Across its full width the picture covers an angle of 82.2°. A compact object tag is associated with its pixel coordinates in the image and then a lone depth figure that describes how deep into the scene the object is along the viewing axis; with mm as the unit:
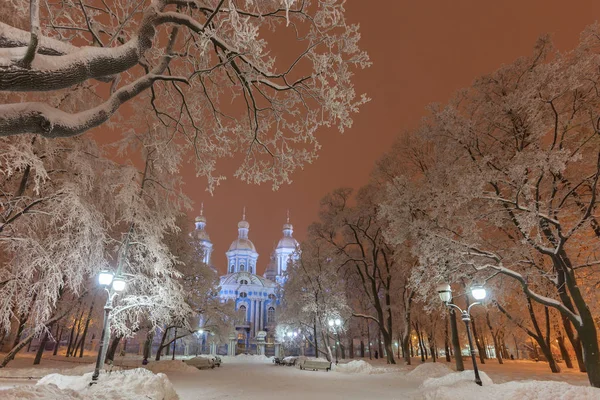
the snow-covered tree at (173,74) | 4080
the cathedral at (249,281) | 79750
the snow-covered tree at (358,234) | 25875
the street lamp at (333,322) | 26278
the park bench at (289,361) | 30516
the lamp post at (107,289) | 10178
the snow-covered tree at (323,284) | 28438
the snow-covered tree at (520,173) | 10500
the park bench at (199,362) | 25359
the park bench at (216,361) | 28984
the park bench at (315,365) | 23438
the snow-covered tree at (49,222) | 9992
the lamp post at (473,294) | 11047
